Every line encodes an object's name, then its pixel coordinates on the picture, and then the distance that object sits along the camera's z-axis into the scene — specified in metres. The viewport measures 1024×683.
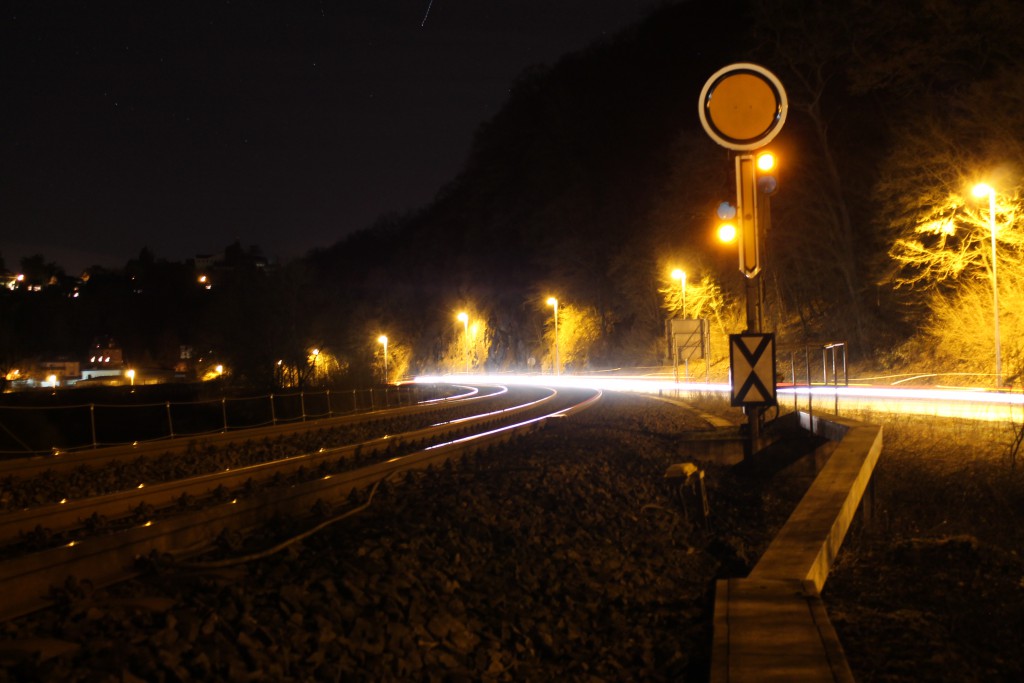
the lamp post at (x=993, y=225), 27.20
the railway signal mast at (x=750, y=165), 10.23
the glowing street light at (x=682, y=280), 51.16
